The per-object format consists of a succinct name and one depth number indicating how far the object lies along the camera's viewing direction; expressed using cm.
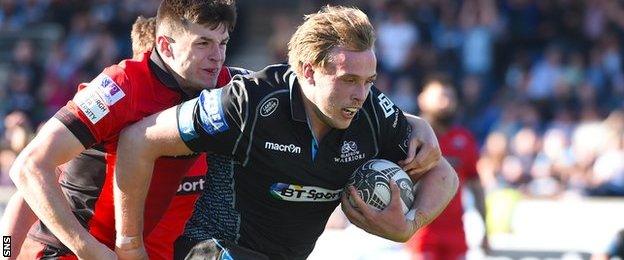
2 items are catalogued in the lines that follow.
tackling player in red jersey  1105
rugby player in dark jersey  1076
